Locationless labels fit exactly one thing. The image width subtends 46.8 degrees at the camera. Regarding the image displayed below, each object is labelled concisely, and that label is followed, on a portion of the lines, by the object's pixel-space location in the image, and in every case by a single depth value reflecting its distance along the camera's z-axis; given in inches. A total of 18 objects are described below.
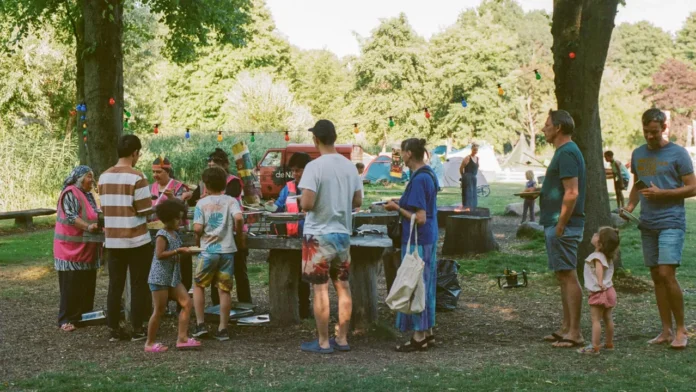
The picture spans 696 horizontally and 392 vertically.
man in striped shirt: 265.0
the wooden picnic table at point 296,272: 275.0
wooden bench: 649.0
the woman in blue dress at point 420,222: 248.5
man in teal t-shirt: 247.4
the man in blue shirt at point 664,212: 249.1
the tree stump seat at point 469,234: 514.6
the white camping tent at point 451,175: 1475.1
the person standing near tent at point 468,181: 765.3
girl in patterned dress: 253.9
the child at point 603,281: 245.9
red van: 1076.5
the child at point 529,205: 713.0
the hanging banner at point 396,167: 1413.6
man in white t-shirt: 242.8
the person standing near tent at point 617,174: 774.5
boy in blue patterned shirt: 259.3
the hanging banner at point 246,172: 297.4
